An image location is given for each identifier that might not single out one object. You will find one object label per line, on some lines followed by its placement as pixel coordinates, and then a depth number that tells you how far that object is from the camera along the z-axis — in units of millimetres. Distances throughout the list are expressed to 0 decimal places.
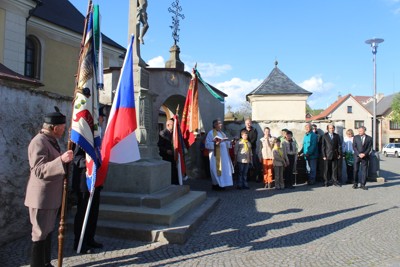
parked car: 41062
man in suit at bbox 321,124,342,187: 10797
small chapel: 20500
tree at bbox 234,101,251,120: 49562
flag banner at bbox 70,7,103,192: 4215
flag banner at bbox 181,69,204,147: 9312
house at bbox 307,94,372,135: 55250
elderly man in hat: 3596
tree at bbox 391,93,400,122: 45625
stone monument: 5324
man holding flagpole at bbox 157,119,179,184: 8695
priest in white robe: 9758
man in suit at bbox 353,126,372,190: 10188
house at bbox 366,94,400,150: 56562
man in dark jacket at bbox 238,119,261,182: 11164
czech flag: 4797
